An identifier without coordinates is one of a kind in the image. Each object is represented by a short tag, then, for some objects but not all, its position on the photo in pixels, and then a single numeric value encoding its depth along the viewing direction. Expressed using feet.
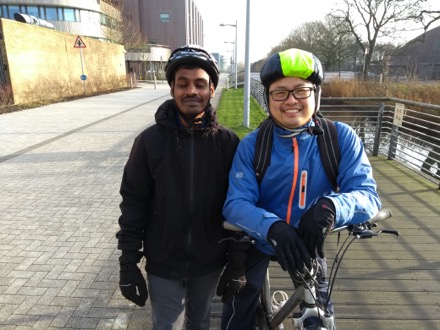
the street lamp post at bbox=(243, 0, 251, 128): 34.94
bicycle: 4.55
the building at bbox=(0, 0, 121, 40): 138.72
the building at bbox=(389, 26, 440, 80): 90.01
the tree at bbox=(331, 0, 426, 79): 96.35
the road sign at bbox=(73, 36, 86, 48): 66.13
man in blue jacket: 5.04
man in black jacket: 5.78
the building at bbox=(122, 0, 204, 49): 201.70
